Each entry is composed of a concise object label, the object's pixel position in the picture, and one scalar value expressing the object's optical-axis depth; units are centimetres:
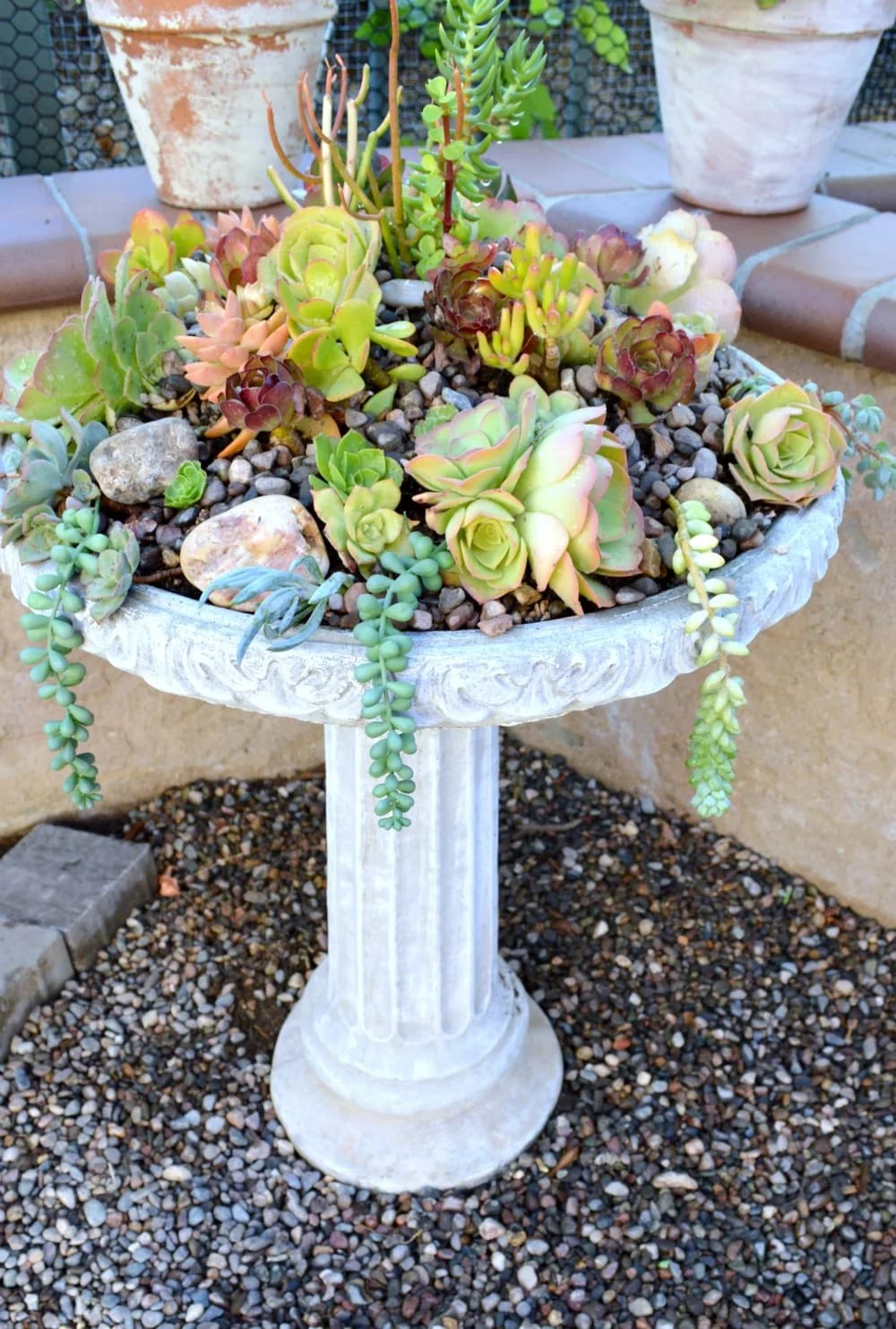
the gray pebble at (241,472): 111
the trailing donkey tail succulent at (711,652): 101
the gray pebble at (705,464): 115
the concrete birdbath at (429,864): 101
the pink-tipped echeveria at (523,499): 98
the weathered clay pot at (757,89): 164
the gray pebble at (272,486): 109
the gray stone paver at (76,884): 197
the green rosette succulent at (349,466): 103
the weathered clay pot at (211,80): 159
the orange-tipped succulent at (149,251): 128
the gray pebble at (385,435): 111
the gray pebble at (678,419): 119
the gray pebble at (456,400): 113
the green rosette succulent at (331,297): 107
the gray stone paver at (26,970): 185
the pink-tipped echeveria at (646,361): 110
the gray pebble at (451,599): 104
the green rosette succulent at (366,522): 101
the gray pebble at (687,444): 118
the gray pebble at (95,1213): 162
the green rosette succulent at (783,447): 113
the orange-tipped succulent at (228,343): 108
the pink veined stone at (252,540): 103
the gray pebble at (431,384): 115
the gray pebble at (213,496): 110
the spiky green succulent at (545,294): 108
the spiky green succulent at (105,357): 113
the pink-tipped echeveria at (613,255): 124
